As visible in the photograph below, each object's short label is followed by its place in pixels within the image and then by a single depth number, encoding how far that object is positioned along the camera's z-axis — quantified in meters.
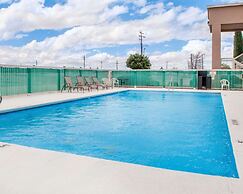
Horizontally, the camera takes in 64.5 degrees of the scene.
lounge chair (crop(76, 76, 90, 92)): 10.27
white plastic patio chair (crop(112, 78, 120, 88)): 14.29
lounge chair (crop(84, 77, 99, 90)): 10.82
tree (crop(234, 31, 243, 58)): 21.70
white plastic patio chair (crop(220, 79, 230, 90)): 12.18
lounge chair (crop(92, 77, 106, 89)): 11.37
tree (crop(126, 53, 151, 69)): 23.02
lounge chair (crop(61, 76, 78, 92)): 9.92
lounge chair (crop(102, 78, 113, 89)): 12.50
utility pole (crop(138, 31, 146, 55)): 26.71
